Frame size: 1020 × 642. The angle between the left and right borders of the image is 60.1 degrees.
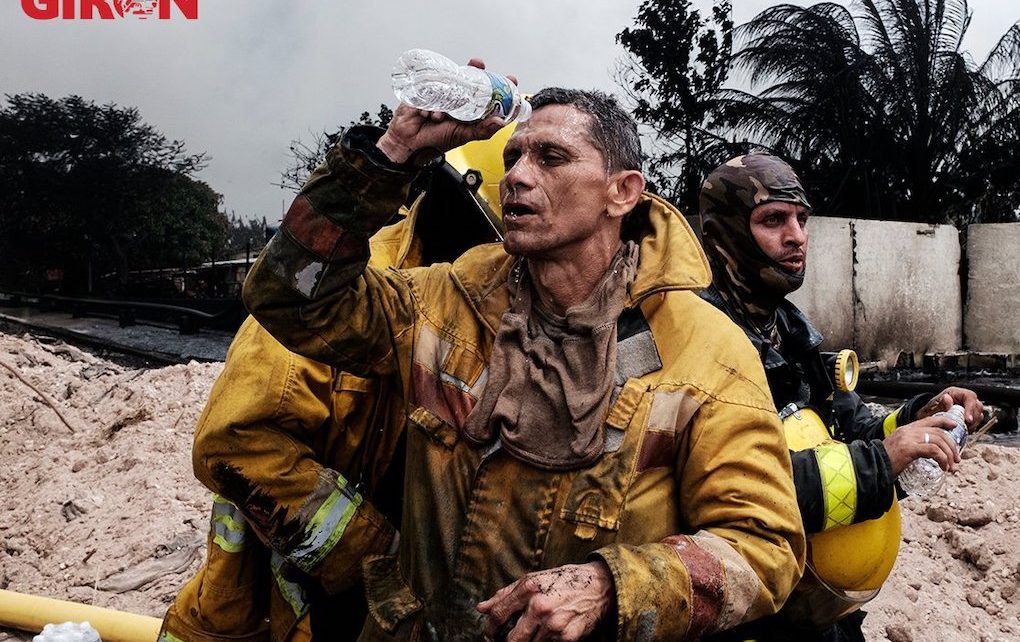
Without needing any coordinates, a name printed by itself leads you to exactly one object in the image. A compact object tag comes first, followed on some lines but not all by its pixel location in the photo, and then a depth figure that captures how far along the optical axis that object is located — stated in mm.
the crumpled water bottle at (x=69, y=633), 3711
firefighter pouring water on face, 1648
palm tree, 19719
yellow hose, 3912
